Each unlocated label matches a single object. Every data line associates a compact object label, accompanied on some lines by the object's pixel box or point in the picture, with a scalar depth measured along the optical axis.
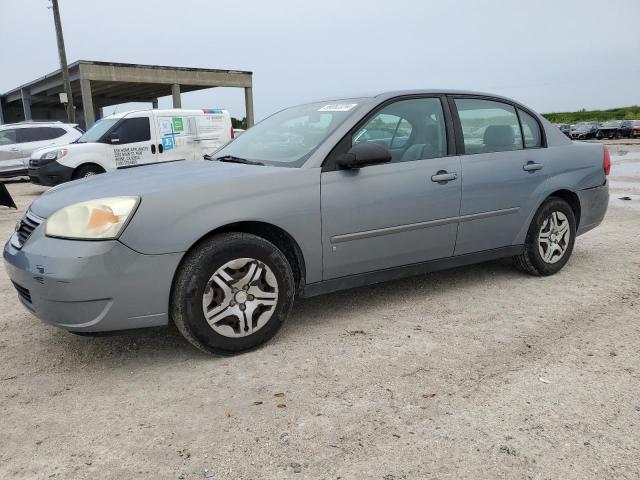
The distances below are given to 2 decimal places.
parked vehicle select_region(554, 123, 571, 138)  41.99
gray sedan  2.97
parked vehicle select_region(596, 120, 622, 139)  37.88
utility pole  21.19
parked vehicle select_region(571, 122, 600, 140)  39.02
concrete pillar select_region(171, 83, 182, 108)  29.89
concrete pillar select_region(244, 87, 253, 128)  32.56
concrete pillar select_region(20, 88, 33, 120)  35.25
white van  11.85
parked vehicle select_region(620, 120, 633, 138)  37.03
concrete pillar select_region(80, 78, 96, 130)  26.11
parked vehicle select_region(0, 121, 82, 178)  14.69
